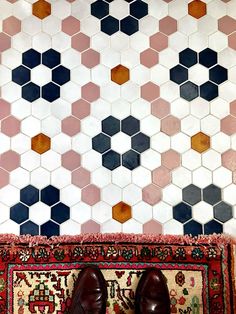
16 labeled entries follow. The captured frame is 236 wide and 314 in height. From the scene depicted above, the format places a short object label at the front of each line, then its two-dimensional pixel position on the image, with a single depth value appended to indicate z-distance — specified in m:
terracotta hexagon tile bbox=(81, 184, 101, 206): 1.50
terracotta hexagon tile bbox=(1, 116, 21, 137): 1.52
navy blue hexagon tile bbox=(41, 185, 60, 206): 1.50
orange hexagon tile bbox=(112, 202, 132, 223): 1.49
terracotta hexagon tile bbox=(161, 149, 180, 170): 1.51
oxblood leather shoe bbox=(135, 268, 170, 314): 1.43
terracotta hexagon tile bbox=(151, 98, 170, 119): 1.53
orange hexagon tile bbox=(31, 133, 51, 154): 1.51
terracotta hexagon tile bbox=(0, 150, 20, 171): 1.51
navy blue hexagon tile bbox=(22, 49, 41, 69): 1.55
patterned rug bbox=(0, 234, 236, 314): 1.45
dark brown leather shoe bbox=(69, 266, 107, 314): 1.42
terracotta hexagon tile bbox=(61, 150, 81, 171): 1.51
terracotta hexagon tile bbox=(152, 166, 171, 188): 1.50
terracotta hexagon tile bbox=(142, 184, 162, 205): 1.50
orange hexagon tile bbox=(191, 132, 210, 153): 1.51
